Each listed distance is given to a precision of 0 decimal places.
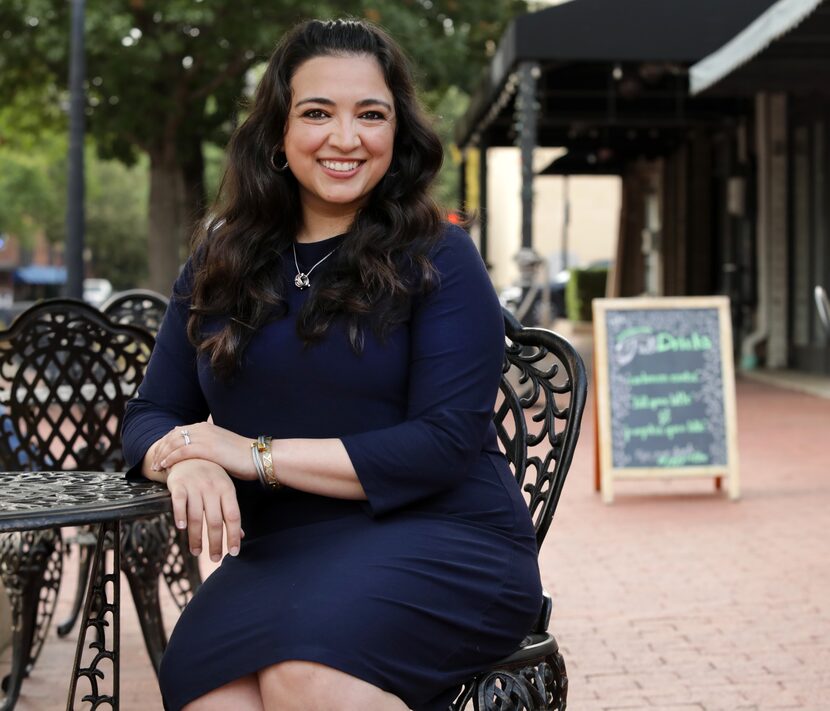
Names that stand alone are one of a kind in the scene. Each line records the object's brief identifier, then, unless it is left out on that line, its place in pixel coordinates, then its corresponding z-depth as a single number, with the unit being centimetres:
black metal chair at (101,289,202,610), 572
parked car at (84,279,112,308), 5564
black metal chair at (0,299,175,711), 417
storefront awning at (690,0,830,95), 1012
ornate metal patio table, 242
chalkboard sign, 789
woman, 239
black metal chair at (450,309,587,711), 260
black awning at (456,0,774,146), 1373
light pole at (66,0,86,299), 1387
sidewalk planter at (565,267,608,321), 3157
